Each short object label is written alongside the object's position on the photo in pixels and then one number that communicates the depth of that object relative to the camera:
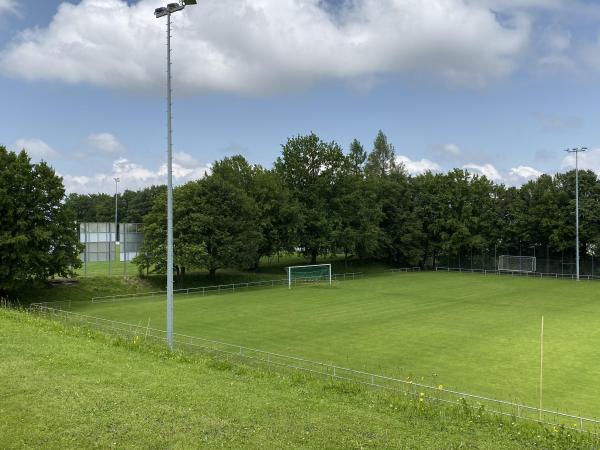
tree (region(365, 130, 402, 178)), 106.00
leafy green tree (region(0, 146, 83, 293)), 41.72
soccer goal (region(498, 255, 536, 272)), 77.69
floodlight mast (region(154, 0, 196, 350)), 20.55
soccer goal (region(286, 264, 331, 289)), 62.16
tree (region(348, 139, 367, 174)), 102.06
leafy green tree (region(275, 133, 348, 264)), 71.81
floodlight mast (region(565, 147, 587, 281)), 64.67
